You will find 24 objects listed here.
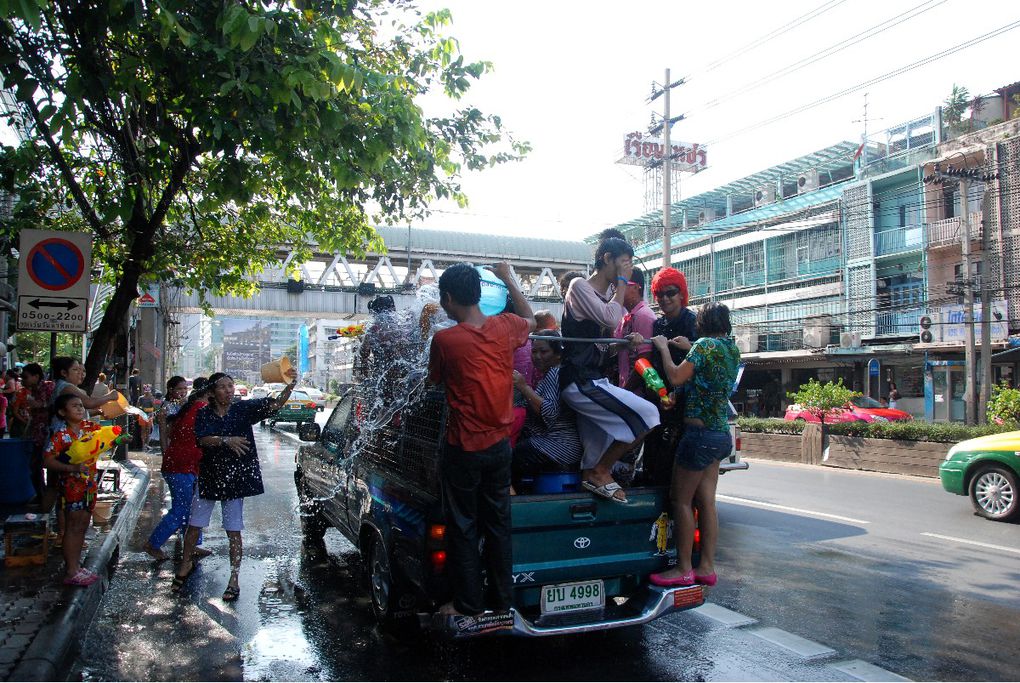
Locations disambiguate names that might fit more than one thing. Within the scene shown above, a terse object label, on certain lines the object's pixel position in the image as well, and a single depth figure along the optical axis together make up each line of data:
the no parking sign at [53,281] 6.61
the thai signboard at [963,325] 24.77
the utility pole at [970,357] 19.50
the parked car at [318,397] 27.67
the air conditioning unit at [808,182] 32.94
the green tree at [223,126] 5.18
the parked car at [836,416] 16.81
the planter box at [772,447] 17.28
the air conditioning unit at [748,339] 34.84
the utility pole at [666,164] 19.02
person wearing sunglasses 4.73
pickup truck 3.92
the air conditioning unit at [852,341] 29.89
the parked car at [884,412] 23.48
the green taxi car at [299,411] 23.33
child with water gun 5.38
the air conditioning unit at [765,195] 35.59
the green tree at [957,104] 28.44
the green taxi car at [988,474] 8.80
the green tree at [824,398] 16.73
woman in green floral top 4.39
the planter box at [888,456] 13.81
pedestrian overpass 26.78
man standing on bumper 3.76
